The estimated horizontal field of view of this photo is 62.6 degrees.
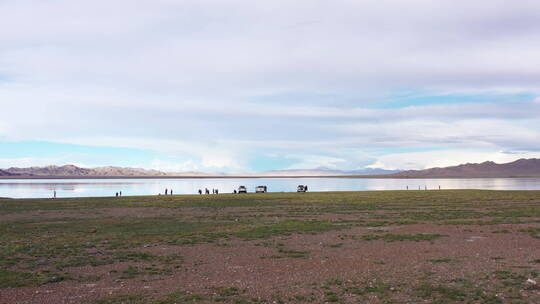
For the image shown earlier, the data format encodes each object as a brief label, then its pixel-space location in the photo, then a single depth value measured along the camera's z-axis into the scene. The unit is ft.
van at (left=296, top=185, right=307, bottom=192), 294.05
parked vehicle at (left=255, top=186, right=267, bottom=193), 288.45
